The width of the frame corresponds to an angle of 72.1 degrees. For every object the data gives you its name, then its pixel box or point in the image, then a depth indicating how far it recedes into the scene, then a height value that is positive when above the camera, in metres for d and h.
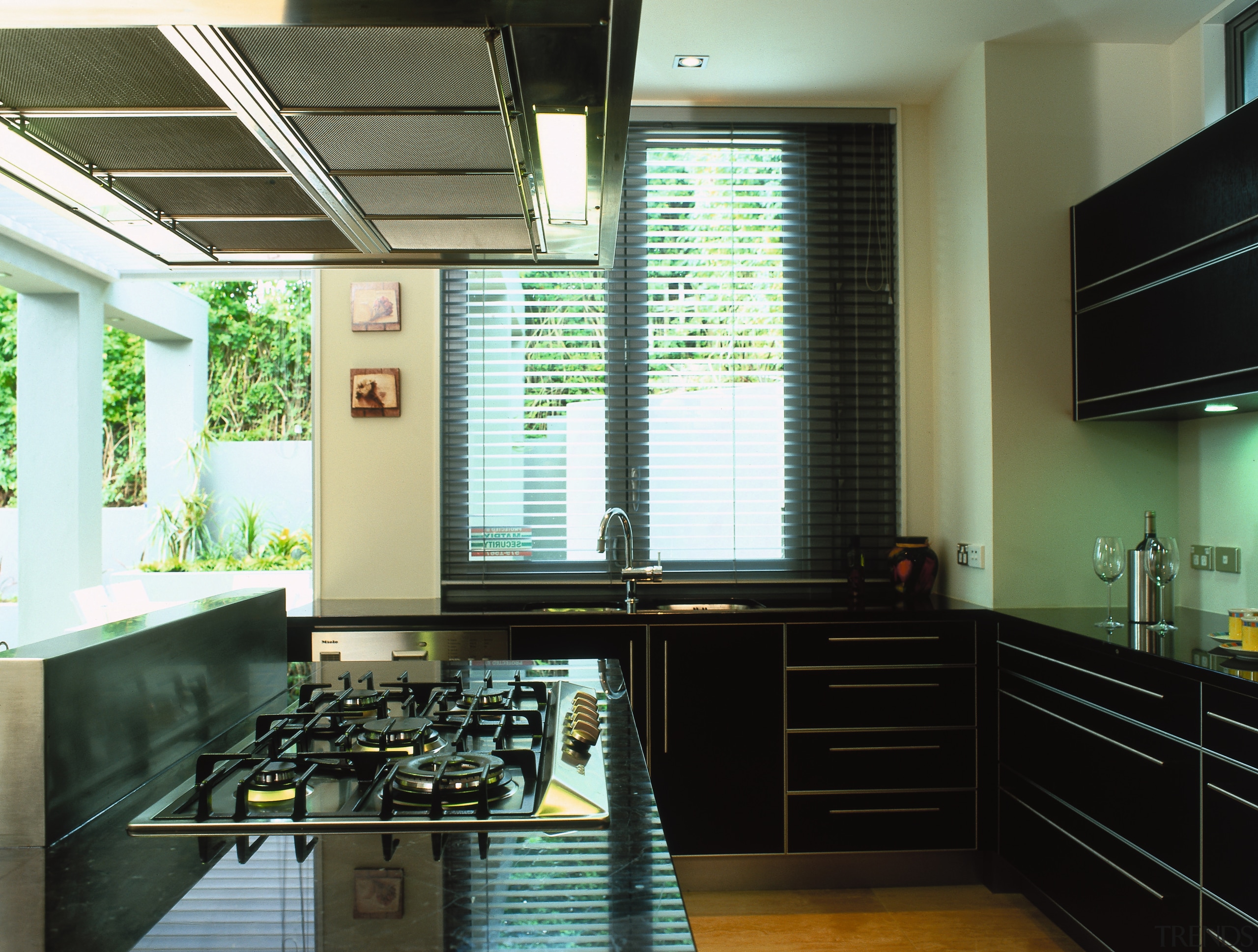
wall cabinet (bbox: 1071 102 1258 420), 2.26 +0.63
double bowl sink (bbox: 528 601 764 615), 3.06 -0.43
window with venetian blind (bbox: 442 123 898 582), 3.56 +0.49
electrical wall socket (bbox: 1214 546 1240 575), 2.81 -0.21
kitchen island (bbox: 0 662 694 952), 0.72 -0.37
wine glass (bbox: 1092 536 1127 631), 2.73 -0.21
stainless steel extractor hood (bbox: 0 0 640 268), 0.94 +0.50
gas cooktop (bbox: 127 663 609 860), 0.93 -0.35
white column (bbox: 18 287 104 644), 5.12 +0.22
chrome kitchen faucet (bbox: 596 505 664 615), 3.34 -0.30
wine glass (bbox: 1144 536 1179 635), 2.60 -0.20
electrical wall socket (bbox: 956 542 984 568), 3.22 -0.23
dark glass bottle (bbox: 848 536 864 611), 3.23 -0.33
